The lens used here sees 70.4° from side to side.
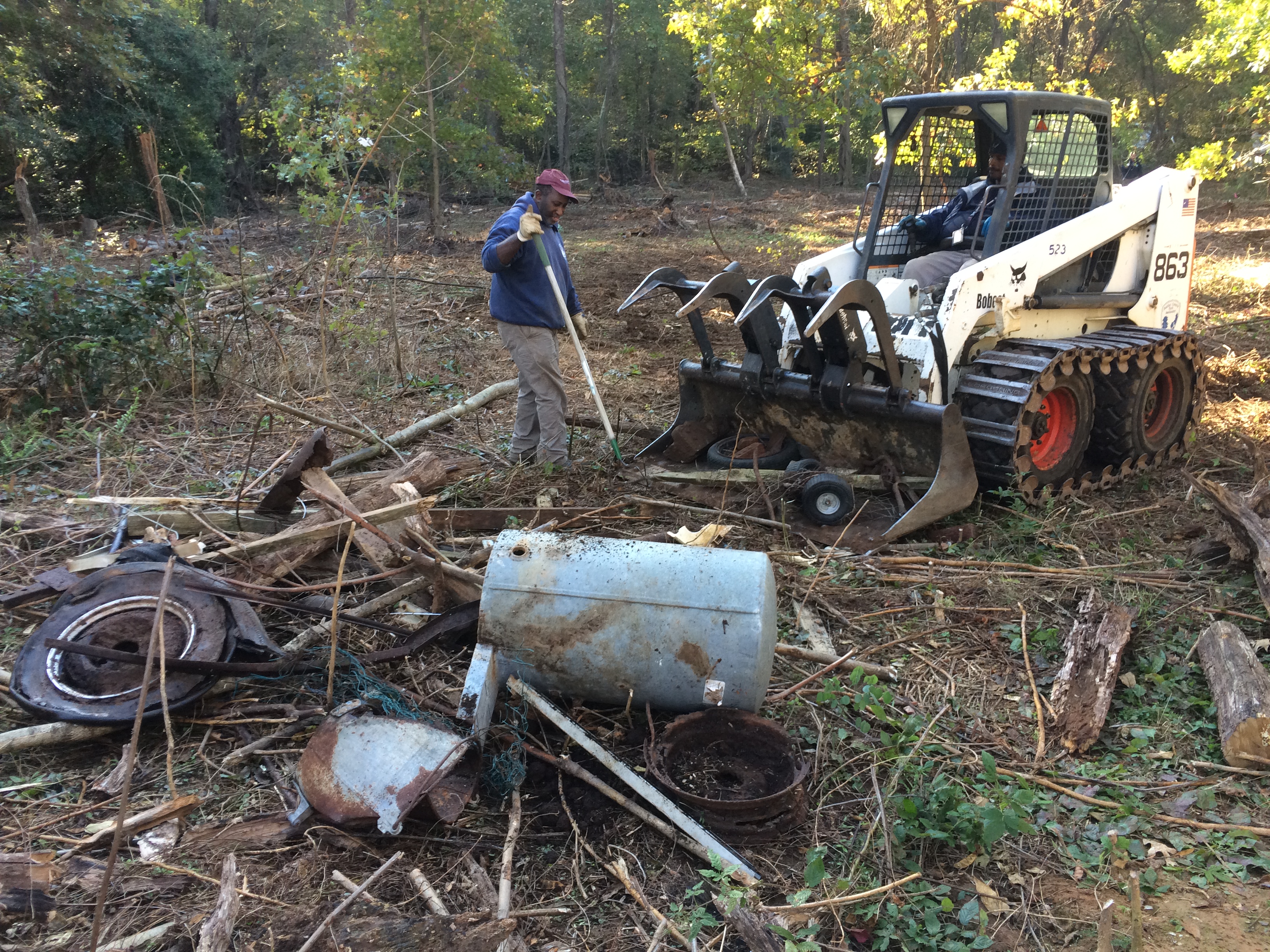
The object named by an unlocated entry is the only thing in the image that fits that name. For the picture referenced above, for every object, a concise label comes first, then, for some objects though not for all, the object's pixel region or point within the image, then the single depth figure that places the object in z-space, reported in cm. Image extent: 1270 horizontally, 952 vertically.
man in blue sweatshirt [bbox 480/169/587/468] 585
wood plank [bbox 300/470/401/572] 435
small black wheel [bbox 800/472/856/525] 545
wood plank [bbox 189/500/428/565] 433
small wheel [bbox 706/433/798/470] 615
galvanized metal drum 344
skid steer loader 549
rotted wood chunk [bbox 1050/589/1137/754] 367
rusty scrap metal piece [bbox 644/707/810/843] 310
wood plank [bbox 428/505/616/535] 514
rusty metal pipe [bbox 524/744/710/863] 302
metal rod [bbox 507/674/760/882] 297
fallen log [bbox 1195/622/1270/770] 345
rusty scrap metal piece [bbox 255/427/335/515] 439
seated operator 623
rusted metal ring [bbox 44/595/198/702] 359
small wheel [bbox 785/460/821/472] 588
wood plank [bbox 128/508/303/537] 479
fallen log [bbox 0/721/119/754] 337
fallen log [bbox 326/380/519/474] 617
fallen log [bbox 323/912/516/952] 252
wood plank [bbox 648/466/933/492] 559
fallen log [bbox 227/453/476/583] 438
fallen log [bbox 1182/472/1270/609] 450
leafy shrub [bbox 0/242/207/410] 706
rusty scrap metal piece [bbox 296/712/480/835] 303
